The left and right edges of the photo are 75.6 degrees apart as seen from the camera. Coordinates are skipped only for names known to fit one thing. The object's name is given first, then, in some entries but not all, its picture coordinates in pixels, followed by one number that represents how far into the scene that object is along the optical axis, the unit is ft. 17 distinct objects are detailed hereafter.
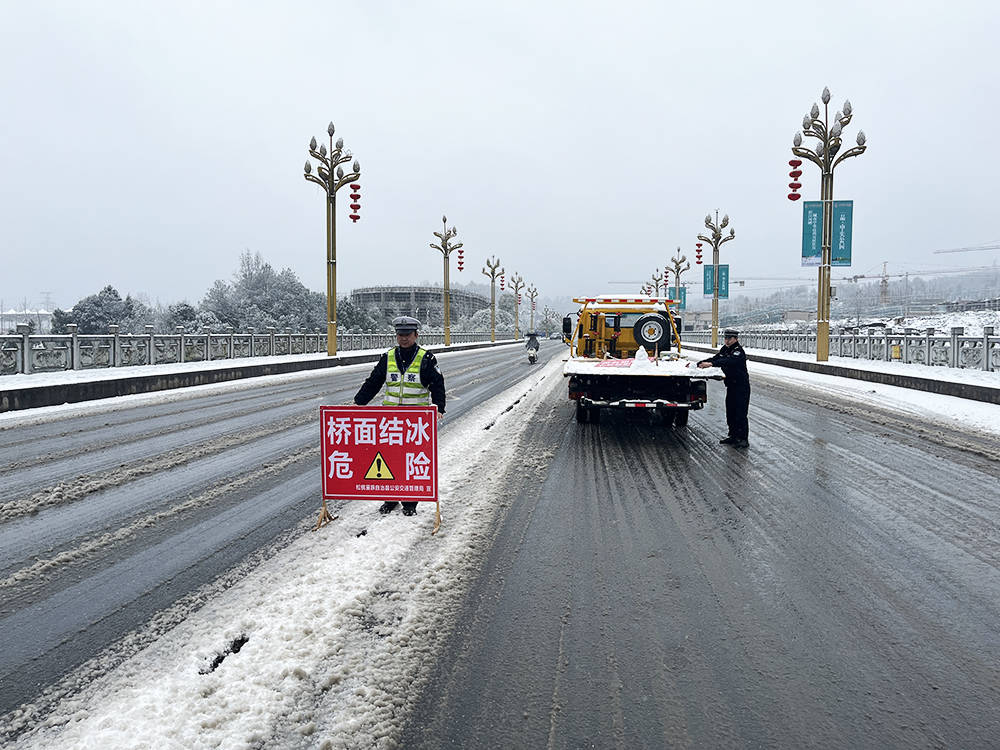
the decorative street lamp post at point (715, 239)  127.24
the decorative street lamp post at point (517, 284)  241.14
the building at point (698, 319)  507.30
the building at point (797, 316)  457.51
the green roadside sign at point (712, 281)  132.05
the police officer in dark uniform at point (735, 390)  28.19
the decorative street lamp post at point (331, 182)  89.15
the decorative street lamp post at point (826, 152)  72.49
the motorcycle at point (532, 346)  102.73
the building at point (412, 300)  474.49
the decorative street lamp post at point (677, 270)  177.17
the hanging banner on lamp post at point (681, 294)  183.42
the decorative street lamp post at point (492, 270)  192.72
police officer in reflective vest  17.87
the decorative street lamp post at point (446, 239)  146.51
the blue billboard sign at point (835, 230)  73.51
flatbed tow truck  30.81
